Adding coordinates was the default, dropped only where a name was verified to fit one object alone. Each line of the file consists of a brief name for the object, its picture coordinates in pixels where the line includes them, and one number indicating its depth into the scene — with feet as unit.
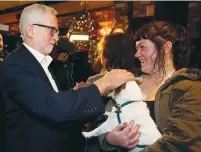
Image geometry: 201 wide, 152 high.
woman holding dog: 5.38
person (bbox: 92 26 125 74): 10.66
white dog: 5.74
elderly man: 5.19
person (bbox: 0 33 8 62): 10.36
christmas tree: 22.19
